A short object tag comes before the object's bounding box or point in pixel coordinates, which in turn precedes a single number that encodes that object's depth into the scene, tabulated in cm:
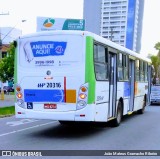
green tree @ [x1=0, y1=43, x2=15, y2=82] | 3548
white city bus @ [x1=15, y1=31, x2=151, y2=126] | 1063
